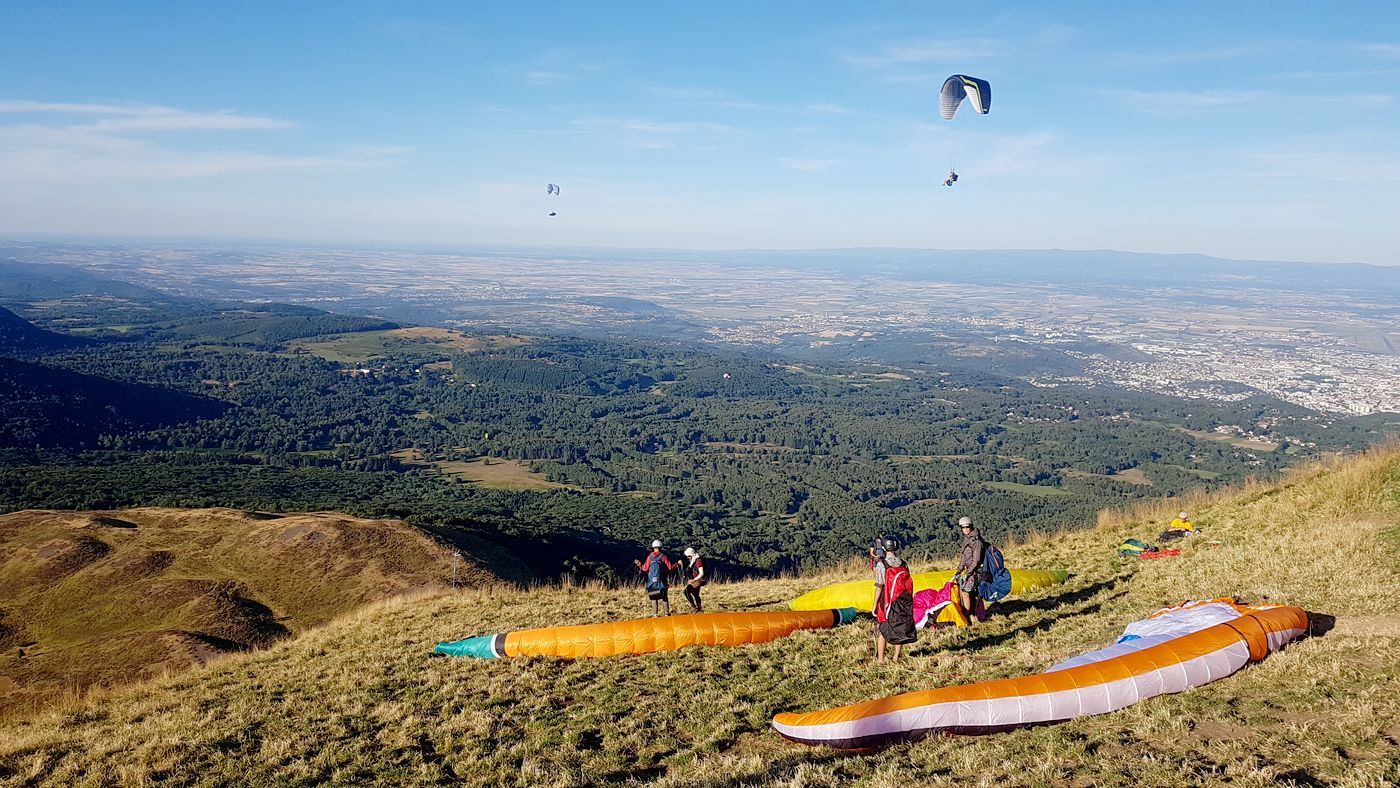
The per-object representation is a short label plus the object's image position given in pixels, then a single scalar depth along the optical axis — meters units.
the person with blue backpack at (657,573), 15.92
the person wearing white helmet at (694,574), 15.85
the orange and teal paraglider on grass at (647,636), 14.16
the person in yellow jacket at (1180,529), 18.77
